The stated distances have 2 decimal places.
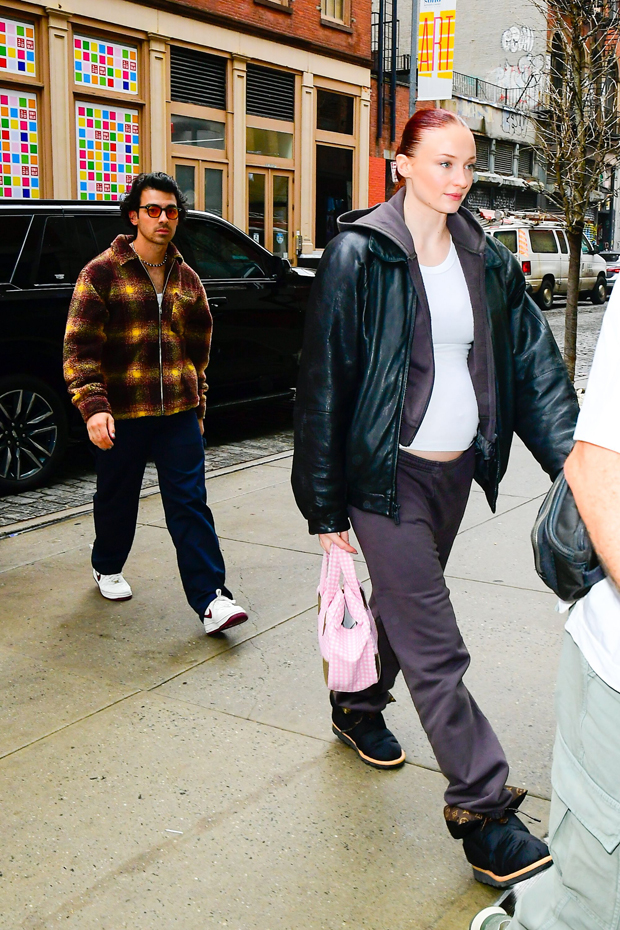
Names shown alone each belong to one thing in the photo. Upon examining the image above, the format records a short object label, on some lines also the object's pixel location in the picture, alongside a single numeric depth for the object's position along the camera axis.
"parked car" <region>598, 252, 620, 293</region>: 30.95
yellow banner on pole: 16.22
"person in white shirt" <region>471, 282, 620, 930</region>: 1.53
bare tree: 10.30
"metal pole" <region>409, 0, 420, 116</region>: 20.40
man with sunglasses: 4.45
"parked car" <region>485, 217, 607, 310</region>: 25.20
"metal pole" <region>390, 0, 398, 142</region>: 27.10
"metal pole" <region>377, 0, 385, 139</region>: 26.69
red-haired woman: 2.79
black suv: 7.14
